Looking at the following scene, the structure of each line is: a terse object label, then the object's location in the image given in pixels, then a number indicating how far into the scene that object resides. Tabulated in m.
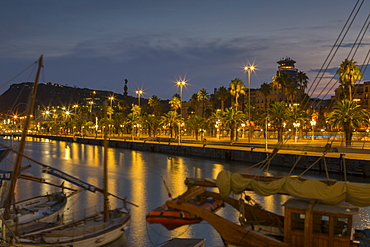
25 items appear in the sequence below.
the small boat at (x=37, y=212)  24.83
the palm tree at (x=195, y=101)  180.15
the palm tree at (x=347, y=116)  70.44
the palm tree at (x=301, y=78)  154.62
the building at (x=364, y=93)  163.88
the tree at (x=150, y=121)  137.88
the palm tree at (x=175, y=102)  132.51
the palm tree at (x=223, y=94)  144.09
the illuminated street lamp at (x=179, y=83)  96.75
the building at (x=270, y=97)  182.62
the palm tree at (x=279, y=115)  89.12
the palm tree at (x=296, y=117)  97.38
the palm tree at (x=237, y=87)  115.31
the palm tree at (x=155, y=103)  172.00
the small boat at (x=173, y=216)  17.48
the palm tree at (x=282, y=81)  119.39
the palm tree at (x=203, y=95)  158.88
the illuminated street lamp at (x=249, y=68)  86.85
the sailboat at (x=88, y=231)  21.77
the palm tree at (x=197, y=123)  111.94
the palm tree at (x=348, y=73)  89.00
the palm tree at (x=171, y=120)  116.56
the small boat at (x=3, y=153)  47.78
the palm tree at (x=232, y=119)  95.06
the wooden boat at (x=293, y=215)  15.80
